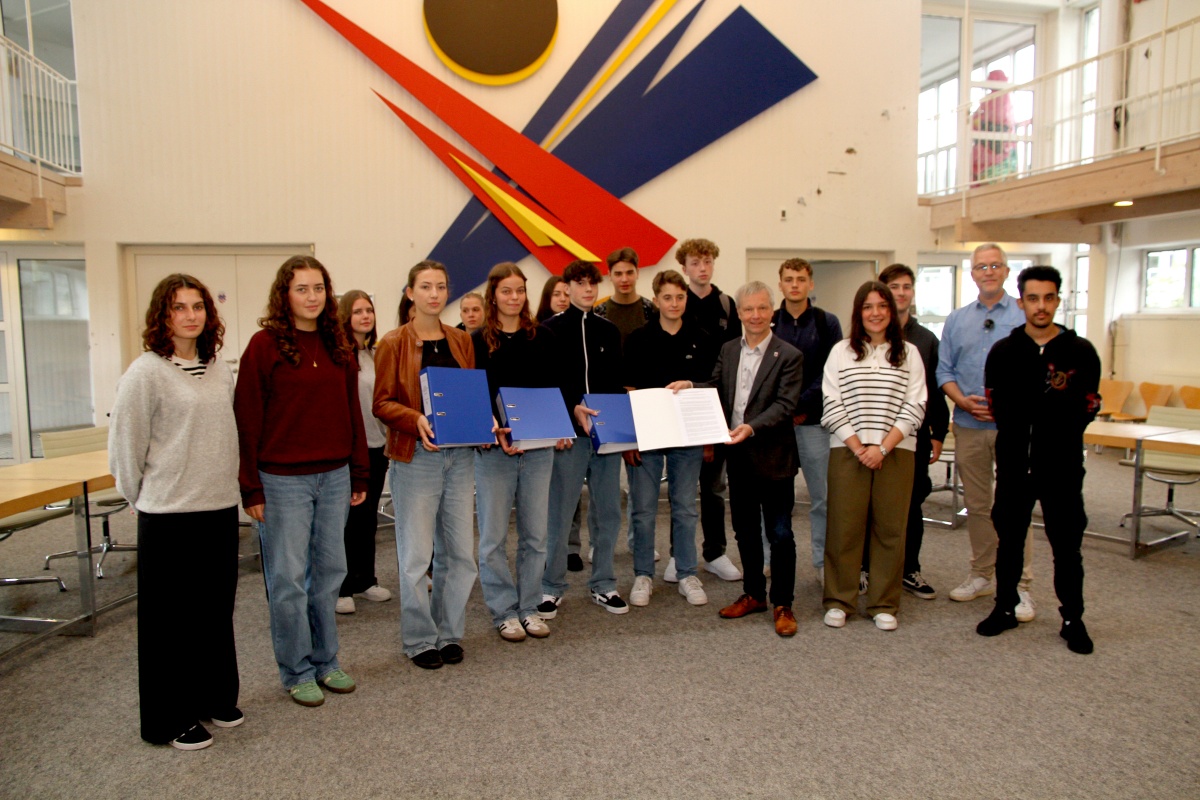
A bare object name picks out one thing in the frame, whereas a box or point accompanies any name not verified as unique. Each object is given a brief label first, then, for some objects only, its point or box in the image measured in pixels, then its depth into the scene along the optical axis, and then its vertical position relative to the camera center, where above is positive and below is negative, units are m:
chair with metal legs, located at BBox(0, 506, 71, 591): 3.60 -0.83
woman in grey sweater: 2.21 -0.45
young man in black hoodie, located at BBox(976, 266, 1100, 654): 2.99 -0.37
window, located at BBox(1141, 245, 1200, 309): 8.02 +0.71
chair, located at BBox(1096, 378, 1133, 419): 7.93 -0.53
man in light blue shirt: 3.53 -0.24
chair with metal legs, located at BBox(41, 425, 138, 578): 4.13 -0.57
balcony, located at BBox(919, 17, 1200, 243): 6.51 +2.11
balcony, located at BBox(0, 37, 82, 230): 5.82 +1.82
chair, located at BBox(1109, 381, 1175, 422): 7.68 -0.54
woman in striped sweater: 3.15 -0.42
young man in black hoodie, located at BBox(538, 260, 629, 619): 3.20 -0.48
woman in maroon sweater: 2.40 -0.34
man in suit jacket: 3.21 -0.43
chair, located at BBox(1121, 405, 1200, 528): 4.55 -0.75
